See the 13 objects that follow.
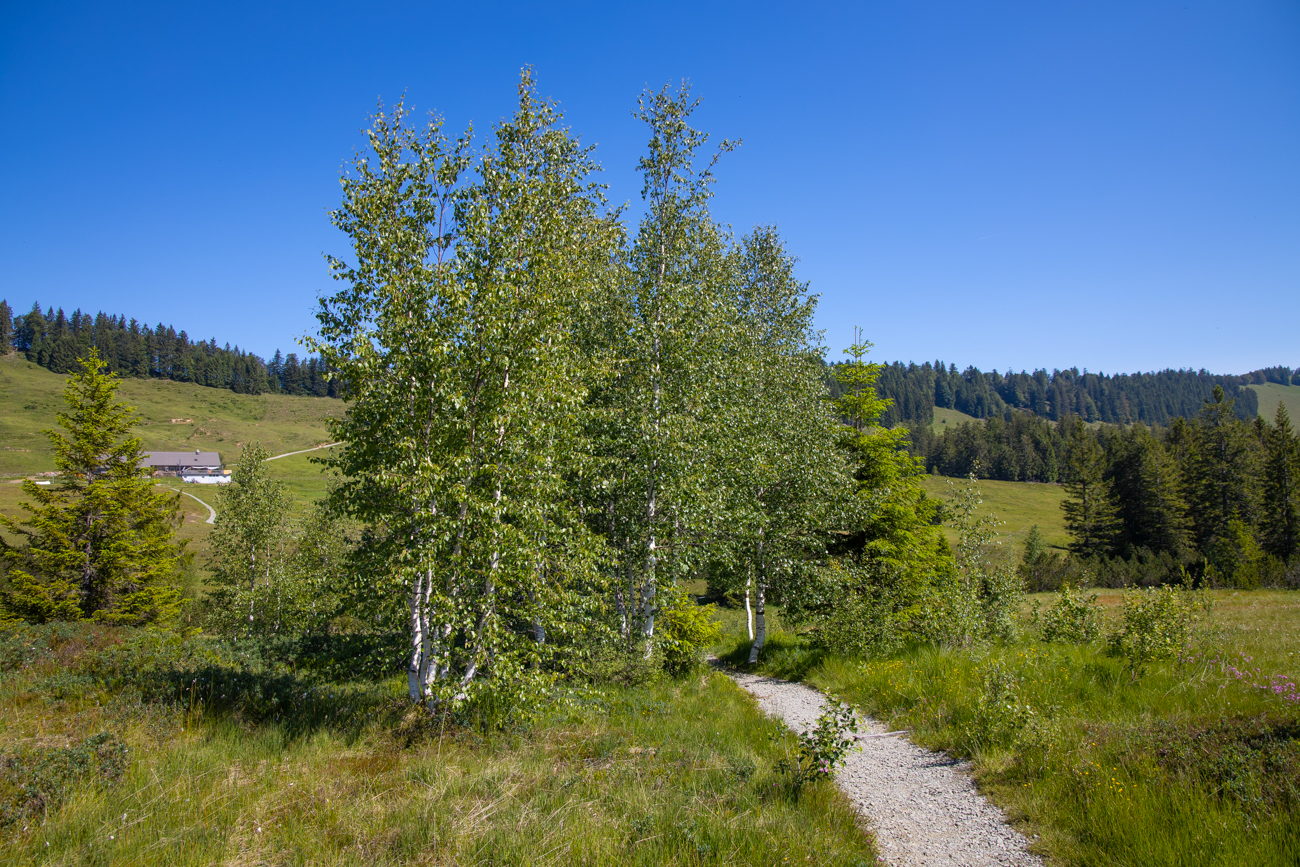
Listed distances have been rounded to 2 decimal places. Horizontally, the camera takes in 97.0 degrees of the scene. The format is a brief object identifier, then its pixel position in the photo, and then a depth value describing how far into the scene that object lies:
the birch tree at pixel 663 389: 14.29
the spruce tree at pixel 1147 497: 58.59
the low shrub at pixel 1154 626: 10.52
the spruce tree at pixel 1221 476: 57.03
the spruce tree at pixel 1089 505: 64.19
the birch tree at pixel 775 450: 16.25
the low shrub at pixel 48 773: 5.72
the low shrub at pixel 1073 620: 13.43
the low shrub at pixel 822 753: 6.99
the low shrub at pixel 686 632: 16.19
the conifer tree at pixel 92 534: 26.78
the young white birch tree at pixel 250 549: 35.53
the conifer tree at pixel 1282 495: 50.94
